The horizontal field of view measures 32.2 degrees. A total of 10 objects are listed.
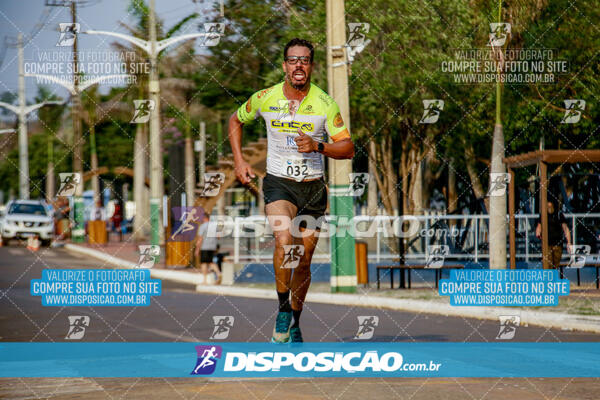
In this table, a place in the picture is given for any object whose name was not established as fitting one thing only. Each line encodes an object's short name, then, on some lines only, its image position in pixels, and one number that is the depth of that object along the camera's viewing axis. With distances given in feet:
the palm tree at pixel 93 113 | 154.71
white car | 132.67
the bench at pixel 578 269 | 53.67
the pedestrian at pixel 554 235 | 55.06
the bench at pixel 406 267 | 53.98
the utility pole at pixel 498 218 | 53.47
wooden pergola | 51.29
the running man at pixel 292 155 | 23.16
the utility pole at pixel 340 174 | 53.78
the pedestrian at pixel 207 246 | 66.13
